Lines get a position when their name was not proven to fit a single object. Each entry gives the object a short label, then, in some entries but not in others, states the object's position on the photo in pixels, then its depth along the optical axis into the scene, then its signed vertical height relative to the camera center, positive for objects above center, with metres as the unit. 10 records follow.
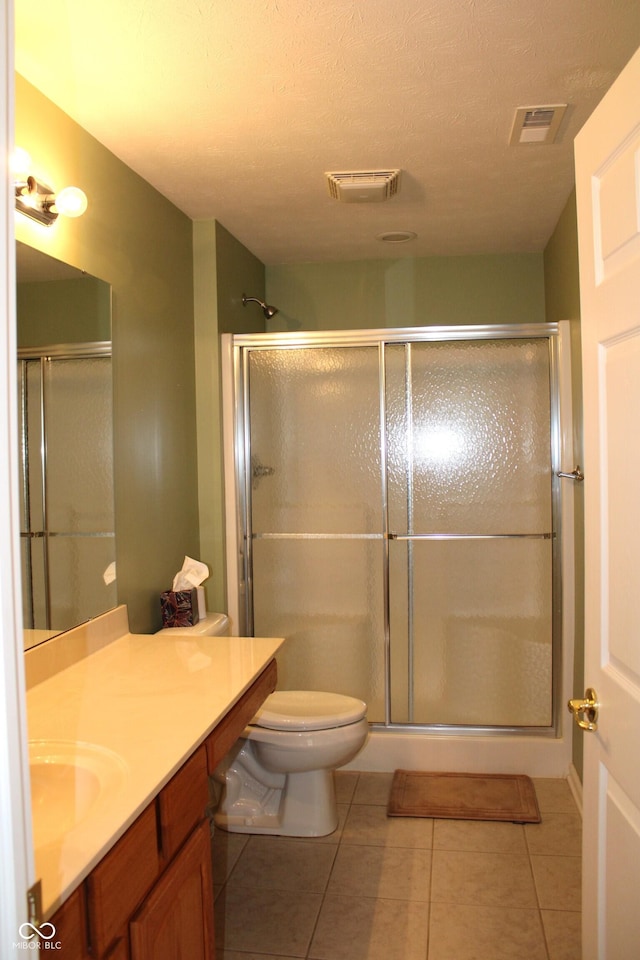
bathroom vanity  1.17 -0.57
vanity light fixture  1.88 +0.70
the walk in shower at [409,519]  3.35 -0.24
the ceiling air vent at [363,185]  2.73 +1.03
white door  1.26 -0.08
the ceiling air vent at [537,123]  2.22 +1.02
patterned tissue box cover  2.75 -0.49
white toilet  2.76 -1.10
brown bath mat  3.03 -1.37
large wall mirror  1.96 +0.08
